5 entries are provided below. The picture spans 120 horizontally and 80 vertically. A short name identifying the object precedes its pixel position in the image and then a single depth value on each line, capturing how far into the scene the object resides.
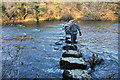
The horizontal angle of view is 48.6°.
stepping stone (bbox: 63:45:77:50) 10.22
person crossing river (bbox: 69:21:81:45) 9.80
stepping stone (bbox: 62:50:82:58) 7.74
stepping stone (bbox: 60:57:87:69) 6.61
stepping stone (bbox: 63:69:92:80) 5.26
